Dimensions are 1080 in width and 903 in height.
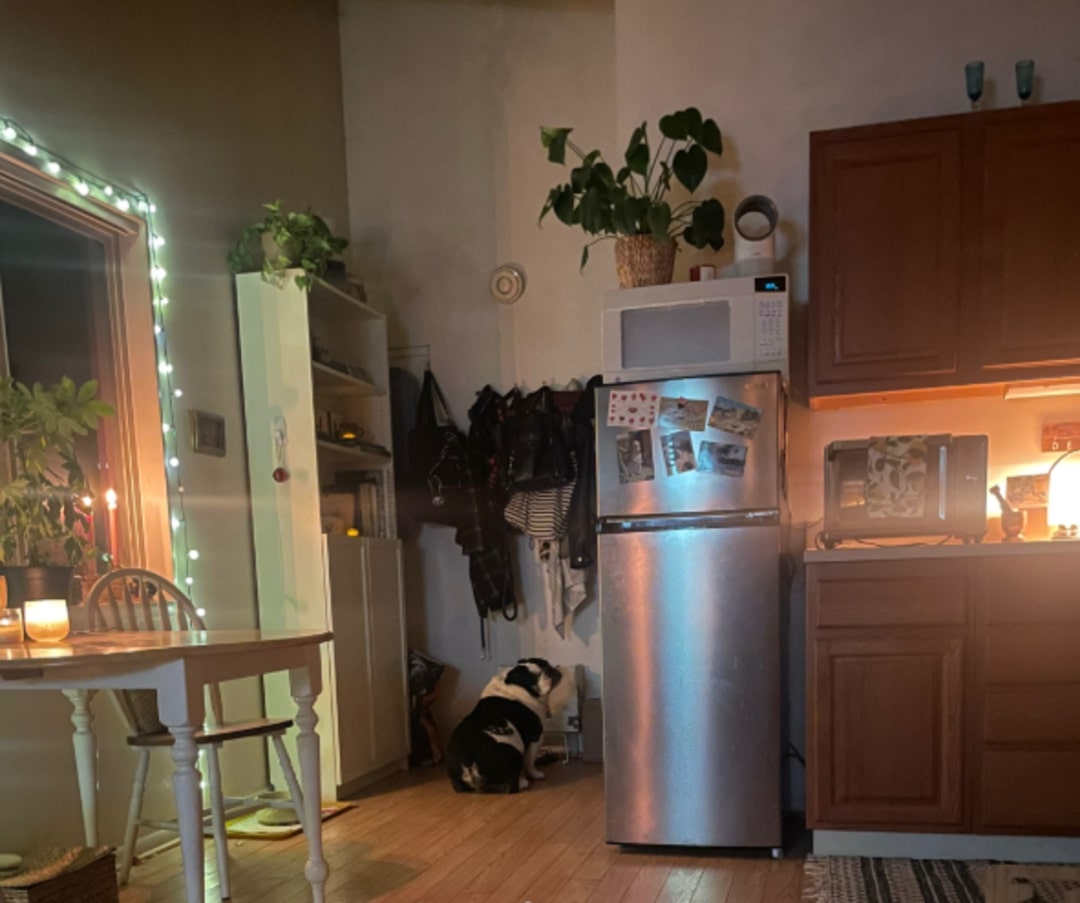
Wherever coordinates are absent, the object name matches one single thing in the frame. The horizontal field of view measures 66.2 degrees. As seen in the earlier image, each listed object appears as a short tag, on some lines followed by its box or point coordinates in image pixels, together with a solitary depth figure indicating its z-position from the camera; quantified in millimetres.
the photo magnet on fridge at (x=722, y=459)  2379
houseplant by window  1853
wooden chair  2066
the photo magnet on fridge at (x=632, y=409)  2453
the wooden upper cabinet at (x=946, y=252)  2377
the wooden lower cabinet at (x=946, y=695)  2162
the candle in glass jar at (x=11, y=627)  1778
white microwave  2514
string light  2707
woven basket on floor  1677
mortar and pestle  2455
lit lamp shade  2504
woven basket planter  2656
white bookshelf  3033
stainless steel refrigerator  2355
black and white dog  3061
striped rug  2010
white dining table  1474
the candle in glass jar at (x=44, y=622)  1782
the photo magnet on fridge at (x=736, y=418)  2377
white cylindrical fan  2664
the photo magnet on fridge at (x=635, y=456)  2455
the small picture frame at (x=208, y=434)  2838
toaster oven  2377
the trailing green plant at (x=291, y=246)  3021
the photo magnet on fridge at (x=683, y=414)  2410
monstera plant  2625
